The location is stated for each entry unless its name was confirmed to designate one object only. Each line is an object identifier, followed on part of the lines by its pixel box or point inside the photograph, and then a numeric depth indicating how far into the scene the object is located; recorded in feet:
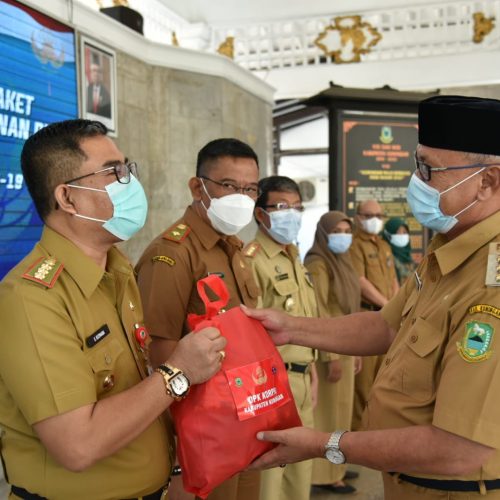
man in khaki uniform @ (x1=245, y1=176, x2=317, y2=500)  7.66
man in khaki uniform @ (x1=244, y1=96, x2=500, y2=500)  3.44
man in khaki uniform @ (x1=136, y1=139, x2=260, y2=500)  5.70
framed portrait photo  12.00
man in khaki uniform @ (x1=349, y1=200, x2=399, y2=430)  12.25
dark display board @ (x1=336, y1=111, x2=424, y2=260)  17.10
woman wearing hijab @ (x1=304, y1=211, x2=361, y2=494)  9.88
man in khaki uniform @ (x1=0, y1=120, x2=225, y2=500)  3.35
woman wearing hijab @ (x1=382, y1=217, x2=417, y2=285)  15.10
